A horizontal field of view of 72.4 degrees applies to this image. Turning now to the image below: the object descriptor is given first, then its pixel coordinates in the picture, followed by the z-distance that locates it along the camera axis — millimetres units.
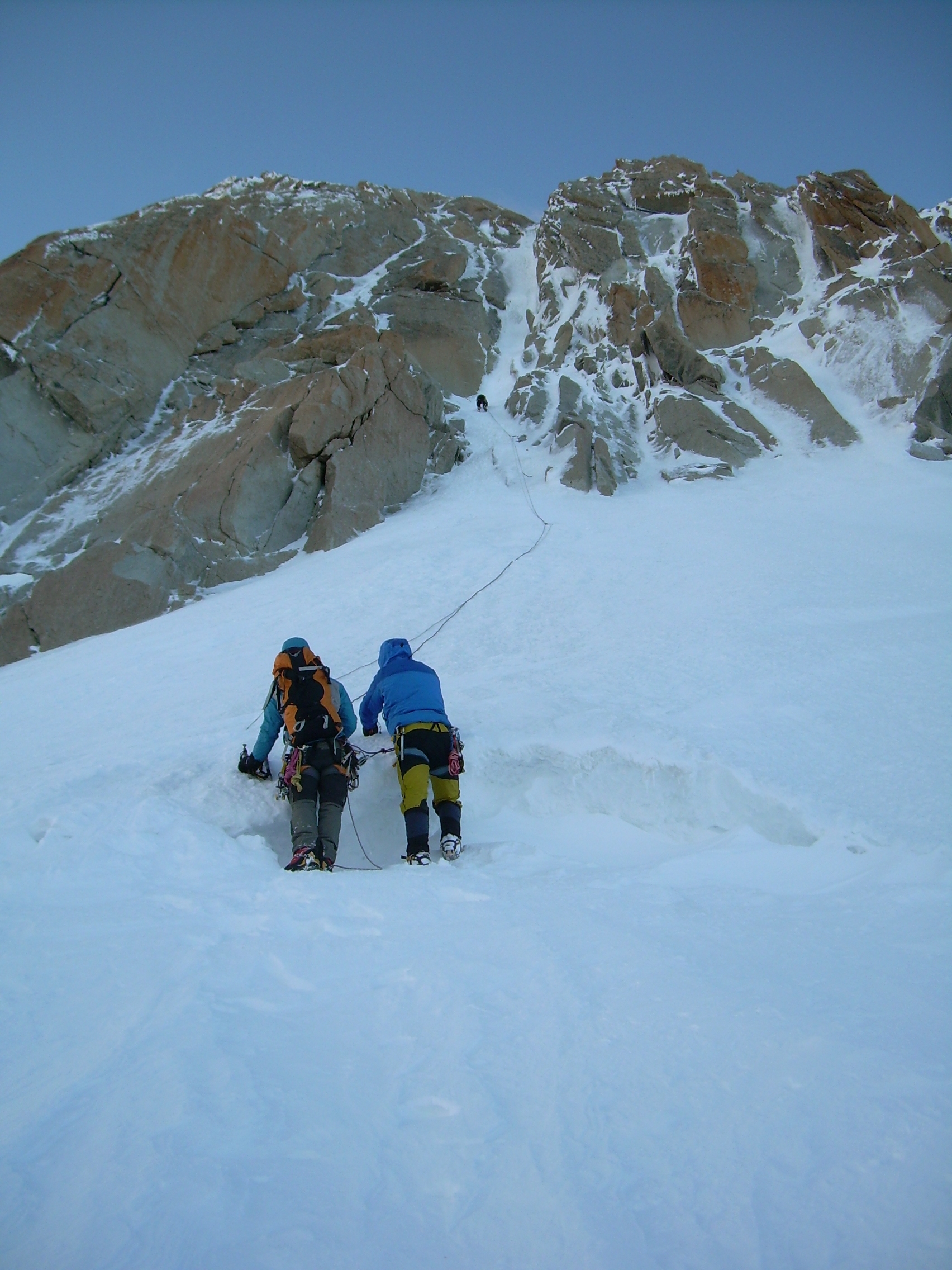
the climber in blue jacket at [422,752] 4871
